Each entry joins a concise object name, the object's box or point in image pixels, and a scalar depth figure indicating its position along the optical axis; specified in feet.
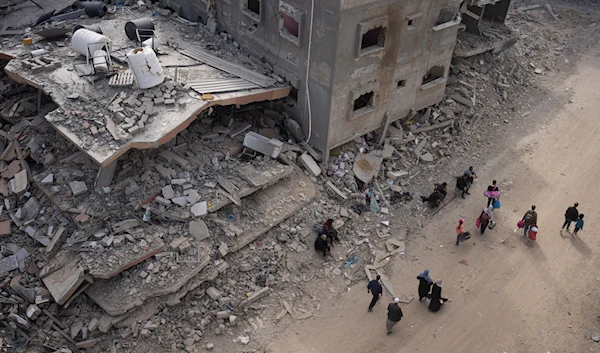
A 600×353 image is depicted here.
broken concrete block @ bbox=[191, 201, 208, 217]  50.47
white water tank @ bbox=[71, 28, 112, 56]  57.77
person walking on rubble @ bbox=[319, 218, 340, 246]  53.21
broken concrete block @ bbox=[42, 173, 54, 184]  51.83
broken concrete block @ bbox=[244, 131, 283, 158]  57.21
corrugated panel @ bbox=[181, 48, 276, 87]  58.80
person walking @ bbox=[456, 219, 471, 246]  55.21
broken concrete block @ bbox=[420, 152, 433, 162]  65.46
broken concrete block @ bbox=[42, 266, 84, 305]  45.88
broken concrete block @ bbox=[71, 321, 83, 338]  45.96
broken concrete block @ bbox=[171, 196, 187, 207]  50.88
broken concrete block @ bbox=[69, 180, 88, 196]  50.78
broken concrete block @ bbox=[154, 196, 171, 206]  50.72
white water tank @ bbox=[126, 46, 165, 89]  51.65
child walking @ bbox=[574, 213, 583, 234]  55.62
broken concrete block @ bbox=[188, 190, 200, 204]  51.16
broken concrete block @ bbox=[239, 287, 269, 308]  48.44
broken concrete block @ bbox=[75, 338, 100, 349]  45.27
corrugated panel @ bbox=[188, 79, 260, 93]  54.95
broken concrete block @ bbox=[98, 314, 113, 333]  45.60
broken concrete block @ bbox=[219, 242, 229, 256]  50.06
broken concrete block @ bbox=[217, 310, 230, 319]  47.24
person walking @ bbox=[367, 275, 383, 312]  47.36
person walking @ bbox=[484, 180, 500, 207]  58.85
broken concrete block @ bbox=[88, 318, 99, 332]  45.80
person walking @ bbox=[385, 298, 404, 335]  45.11
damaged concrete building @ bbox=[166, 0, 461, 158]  53.98
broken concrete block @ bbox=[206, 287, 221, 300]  48.36
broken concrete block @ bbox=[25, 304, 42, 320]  45.79
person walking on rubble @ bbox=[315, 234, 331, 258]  51.90
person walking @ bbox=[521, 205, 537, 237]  55.06
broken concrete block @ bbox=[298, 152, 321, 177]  59.16
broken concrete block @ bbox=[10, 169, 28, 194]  52.75
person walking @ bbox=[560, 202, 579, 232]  55.47
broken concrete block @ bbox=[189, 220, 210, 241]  49.88
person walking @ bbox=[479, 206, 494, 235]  55.26
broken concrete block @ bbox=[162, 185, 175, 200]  51.20
